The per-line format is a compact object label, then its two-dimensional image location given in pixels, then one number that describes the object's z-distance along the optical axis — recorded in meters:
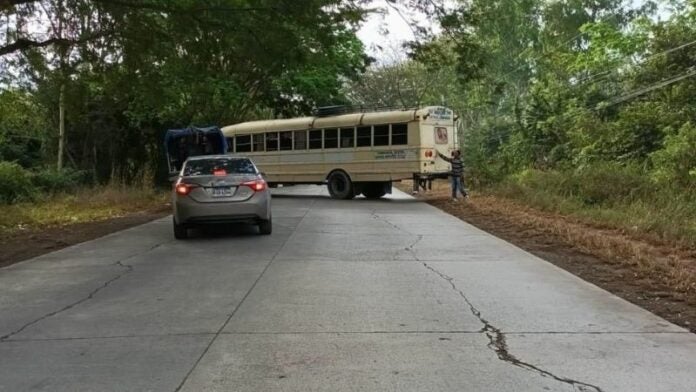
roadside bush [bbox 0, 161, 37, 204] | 21.75
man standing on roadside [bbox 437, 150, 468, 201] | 22.33
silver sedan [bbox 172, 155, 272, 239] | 12.88
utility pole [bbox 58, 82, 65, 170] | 26.84
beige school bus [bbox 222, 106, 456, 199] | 22.61
